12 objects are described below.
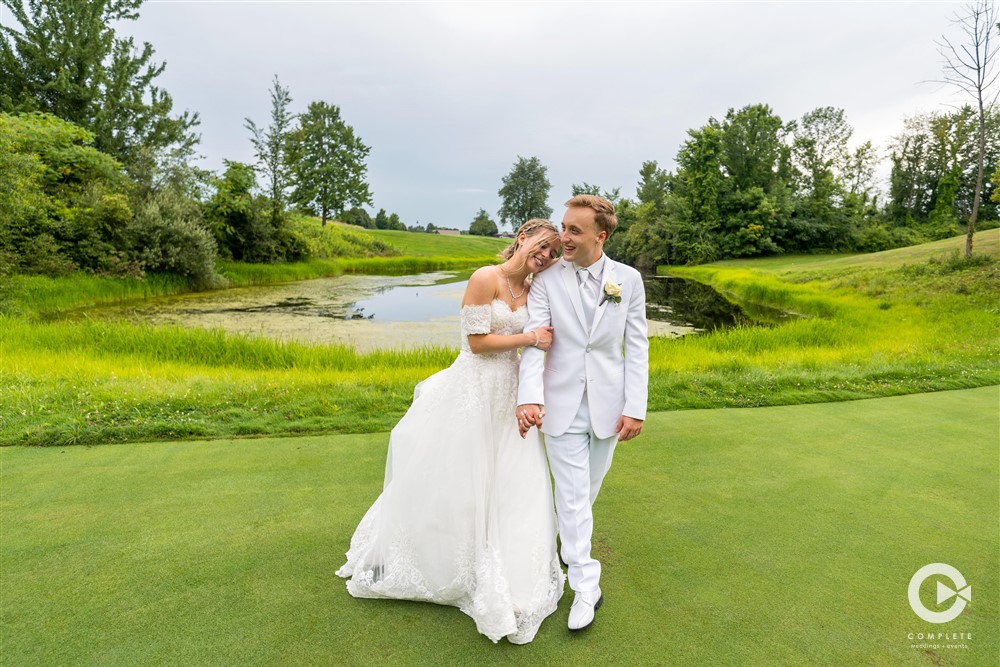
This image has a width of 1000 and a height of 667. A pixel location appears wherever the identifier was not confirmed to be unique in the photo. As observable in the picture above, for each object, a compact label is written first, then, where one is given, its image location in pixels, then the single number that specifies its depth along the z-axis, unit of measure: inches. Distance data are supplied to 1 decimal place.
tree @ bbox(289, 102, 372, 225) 1643.7
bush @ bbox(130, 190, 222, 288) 709.9
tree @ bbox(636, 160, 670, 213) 2025.1
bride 97.2
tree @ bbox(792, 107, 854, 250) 1545.3
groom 98.1
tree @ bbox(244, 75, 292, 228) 1131.9
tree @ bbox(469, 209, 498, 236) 3368.6
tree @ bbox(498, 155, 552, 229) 2637.8
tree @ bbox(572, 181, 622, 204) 2047.2
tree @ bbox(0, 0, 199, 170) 841.5
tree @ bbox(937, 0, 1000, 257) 682.2
